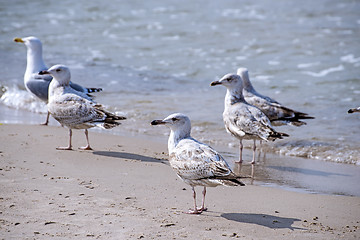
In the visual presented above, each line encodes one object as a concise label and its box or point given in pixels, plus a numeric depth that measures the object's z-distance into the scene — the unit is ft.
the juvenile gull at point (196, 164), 33.24
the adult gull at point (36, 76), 61.57
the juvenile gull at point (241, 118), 49.93
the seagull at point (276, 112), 57.00
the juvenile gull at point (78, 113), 49.29
